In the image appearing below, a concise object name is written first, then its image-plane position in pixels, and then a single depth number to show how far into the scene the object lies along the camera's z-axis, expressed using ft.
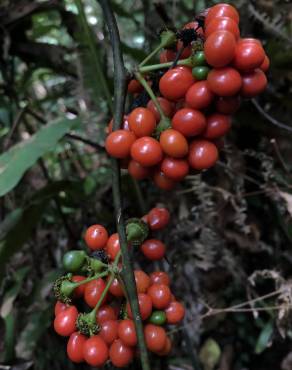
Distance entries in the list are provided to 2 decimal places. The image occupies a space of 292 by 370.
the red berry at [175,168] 0.41
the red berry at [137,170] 0.43
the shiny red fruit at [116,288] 0.45
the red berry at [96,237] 0.47
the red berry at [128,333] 0.43
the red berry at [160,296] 0.46
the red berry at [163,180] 0.44
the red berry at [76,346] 0.44
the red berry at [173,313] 0.47
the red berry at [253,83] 0.39
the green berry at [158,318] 0.45
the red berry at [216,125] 0.41
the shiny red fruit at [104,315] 0.45
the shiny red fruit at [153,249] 0.49
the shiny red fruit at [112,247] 0.46
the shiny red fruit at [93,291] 0.44
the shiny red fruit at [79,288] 0.45
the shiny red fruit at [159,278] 0.49
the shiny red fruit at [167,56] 0.46
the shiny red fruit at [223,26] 0.38
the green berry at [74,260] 0.44
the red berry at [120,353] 0.44
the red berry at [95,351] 0.42
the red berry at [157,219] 0.50
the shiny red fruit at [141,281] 0.46
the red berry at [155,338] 0.44
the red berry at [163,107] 0.44
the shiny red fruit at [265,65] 0.41
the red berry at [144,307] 0.44
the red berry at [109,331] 0.44
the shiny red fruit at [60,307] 0.45
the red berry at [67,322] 0.43
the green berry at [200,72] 0.40
